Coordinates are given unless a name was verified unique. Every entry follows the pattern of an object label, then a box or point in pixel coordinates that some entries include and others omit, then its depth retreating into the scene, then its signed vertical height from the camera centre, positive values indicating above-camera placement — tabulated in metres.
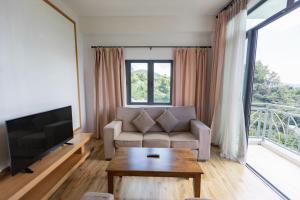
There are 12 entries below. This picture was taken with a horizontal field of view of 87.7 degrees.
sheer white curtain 2.52 -0.09
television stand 1.38 -0.89
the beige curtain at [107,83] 3.55 +0.10
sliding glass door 2.22 -0.12
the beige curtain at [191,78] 3.49 +0.21
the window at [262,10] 2.15 +1.17
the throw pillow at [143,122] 3.05 -0.68
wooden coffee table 1.69 -0.90
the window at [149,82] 3.71 +0.13
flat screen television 1.54 -0.57
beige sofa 2.67 -0.88
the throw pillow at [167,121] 3.09 -0.67
